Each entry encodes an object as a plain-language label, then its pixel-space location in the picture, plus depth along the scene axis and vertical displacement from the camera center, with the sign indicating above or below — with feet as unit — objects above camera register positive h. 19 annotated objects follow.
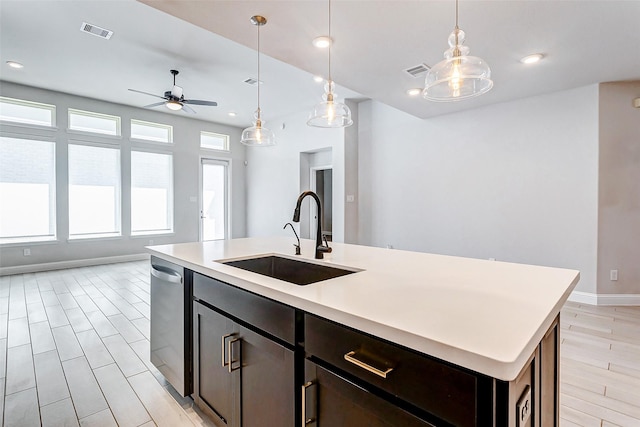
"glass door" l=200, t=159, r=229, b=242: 24.50 +0.87
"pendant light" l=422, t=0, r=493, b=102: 5.31 +2.53
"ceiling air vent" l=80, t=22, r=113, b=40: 11.00 +6.67
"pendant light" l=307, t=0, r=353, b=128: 7.59 +2.47
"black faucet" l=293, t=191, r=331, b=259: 5.91 -0.48
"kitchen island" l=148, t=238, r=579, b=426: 2.16 -1.00
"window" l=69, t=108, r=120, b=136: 18.56 +5.56
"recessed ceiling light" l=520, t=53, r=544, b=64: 9.59 +4.87
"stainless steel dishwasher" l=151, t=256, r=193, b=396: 5.74 -2.31
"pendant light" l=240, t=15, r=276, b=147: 9.78 +2.43
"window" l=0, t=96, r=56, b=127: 16.46 +5.51
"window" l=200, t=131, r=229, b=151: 24.45 +5.71
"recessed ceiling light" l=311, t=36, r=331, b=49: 8.64 +4.88
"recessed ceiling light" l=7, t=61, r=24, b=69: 14.03 +6.84
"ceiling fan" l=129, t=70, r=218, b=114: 14.52 +5.40
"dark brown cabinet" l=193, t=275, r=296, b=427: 3.73 -2.27
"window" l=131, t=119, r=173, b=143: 20.86 +5.61
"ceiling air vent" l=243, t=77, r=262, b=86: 15.63 +6.75
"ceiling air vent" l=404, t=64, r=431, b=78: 10.36 +4.89
